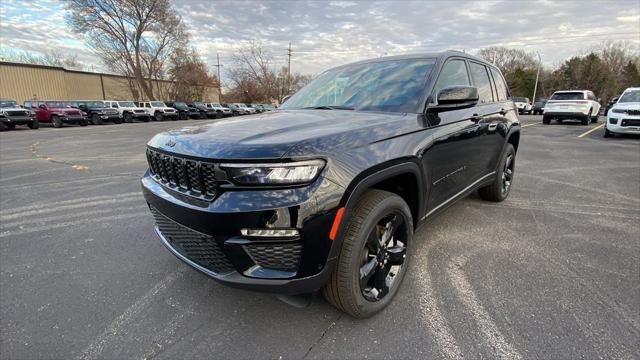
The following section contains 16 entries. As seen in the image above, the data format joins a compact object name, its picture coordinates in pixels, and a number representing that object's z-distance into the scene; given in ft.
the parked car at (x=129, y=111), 84.24
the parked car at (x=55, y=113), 68.44
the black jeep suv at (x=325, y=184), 5.49
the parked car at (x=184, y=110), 106.73
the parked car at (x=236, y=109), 130.15
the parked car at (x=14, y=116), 58.23
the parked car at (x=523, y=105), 113.72
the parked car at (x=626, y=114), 33.94
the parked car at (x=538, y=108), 111.02
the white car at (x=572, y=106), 51.50
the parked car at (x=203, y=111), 113.50
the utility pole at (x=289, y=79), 193.32
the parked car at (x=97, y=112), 78.54
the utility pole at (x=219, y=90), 194.76
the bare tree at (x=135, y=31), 110.42
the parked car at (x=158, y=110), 92.94
